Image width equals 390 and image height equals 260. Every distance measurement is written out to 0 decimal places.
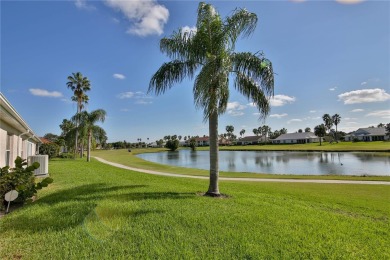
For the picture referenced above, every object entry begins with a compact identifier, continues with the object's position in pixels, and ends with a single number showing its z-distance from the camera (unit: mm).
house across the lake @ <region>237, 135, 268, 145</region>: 125606
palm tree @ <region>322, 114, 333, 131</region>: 103050
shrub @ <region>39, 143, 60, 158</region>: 33312
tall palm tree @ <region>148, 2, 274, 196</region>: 8633
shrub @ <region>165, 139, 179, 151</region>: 84562
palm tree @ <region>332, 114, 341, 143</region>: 102562
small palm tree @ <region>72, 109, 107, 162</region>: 31459
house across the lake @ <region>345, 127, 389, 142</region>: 88175
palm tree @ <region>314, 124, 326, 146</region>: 85750
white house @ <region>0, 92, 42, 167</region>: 7764
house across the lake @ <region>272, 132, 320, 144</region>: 103294
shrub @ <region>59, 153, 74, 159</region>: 34956
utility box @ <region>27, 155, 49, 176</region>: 13375
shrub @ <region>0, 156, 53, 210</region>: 6520
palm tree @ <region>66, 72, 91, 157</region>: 36194
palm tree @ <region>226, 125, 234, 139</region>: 146500
